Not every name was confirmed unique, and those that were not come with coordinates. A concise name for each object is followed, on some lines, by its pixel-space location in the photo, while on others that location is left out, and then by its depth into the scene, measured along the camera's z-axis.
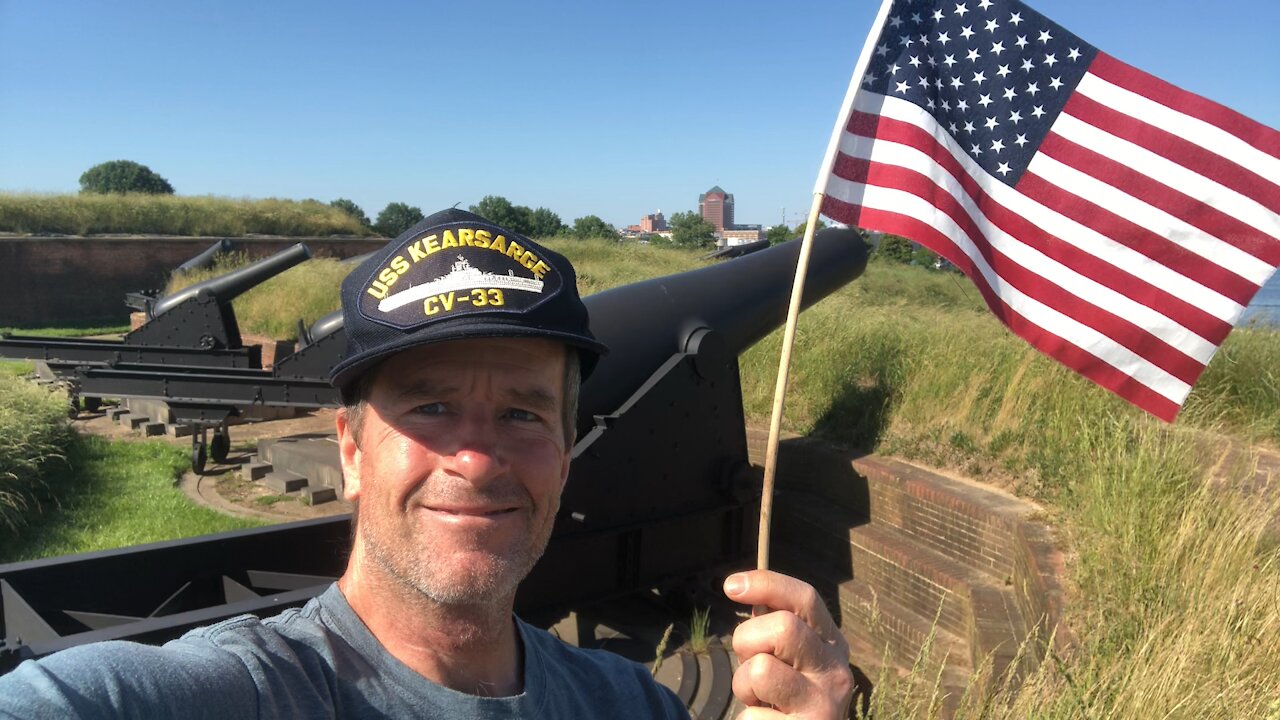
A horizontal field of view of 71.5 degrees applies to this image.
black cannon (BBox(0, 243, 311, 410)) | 9.75
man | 1.07
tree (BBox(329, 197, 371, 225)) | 36.78
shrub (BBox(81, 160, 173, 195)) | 56.53
